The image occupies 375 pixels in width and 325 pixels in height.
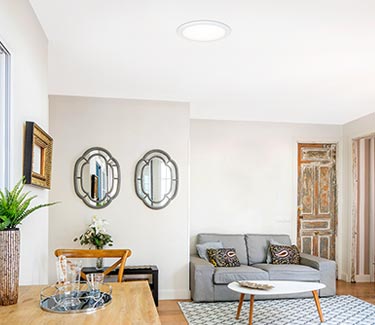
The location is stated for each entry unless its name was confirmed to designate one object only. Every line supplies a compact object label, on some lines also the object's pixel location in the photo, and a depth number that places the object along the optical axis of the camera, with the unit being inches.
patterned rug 177.9
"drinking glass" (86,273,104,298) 70.7
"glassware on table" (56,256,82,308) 68.4
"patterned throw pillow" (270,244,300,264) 233.5
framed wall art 93.6
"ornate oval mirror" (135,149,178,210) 210.8
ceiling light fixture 115.0
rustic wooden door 271.9
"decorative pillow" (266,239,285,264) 238.3
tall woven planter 61.1
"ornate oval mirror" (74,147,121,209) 206.2
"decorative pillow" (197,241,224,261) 229.5
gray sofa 207.5
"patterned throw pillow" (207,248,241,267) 222.0
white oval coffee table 170.6
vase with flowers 195.5
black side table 193.8
